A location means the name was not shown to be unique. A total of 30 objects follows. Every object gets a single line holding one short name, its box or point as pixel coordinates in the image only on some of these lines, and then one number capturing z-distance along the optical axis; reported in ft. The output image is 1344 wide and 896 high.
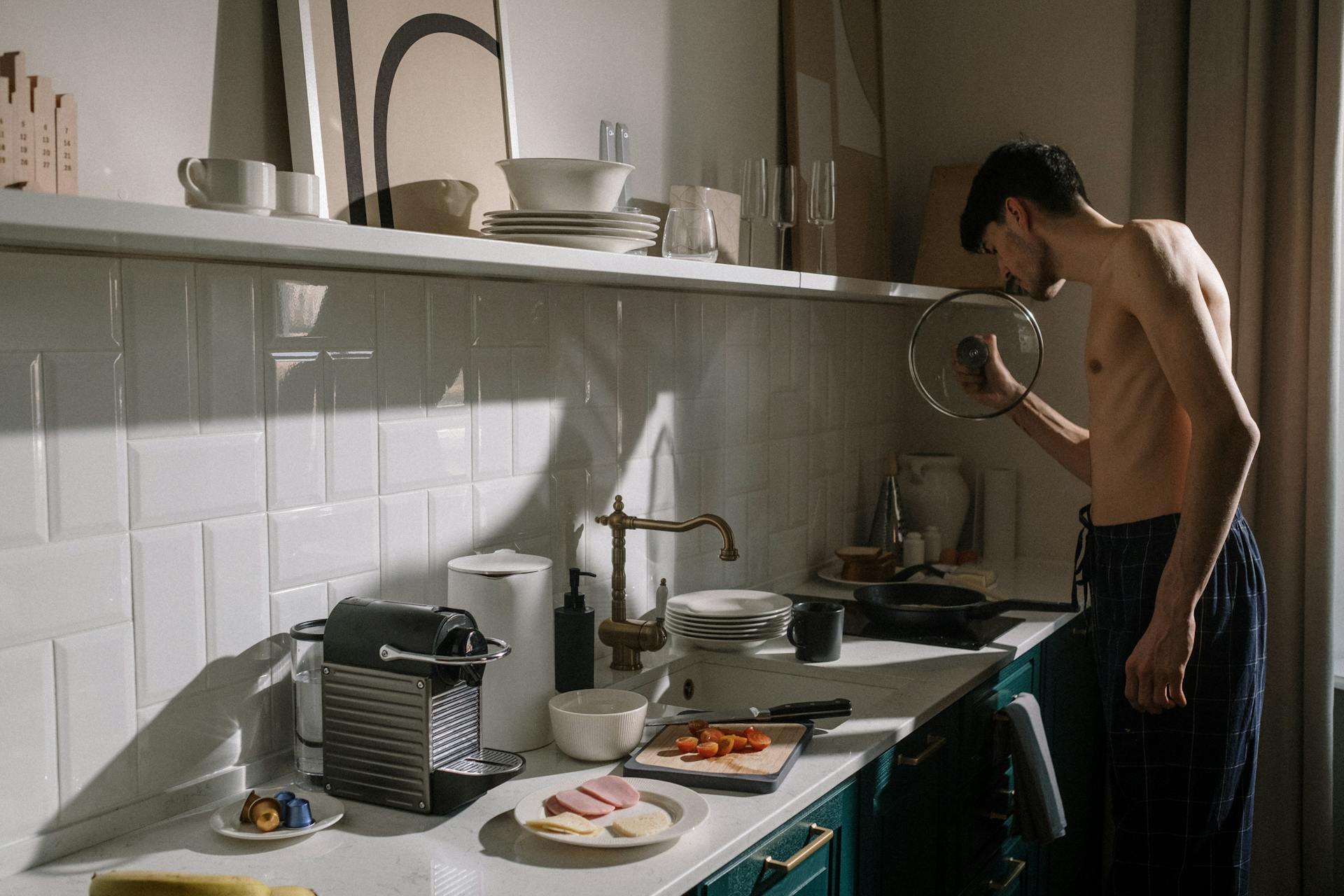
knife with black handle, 5.84
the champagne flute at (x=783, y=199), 7.34
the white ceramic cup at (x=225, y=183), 3.70
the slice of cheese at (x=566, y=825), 4.35
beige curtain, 8.75
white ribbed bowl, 5.26
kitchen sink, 6.80
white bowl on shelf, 4.93
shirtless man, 6.76
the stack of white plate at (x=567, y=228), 4.93
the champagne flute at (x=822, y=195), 7.59
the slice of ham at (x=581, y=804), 4.55
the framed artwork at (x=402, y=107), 4.83
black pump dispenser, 6.10
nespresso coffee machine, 4.57
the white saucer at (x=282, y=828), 4.33
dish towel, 6.95
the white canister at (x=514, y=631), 5.28
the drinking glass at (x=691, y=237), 6.00
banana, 3.61
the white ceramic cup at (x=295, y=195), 3.95
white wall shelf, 3.08
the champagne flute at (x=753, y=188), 7.36
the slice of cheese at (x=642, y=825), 4.37
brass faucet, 6.54
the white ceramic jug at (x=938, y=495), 10.22
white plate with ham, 4.34
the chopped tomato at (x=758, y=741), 5.37
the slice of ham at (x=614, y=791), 4.67
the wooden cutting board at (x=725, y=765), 4.98
